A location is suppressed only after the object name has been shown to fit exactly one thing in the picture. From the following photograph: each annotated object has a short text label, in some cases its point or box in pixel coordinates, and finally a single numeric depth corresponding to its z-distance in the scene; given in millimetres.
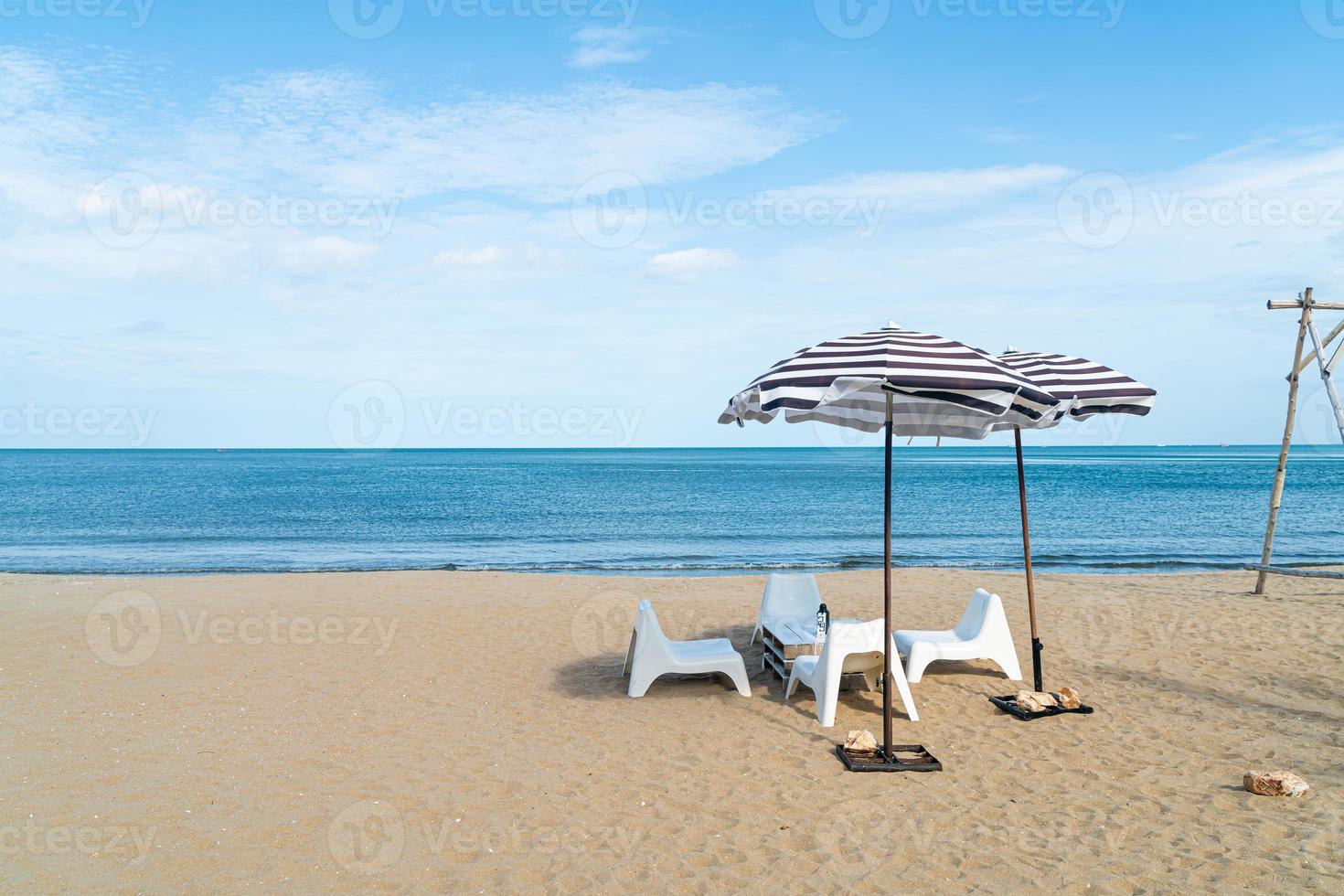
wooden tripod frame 7832
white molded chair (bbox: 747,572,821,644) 8227
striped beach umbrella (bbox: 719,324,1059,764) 4969
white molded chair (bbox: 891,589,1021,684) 7211
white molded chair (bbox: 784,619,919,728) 6270
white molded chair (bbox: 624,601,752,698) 7016
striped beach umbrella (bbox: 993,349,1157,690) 6723
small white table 7090
